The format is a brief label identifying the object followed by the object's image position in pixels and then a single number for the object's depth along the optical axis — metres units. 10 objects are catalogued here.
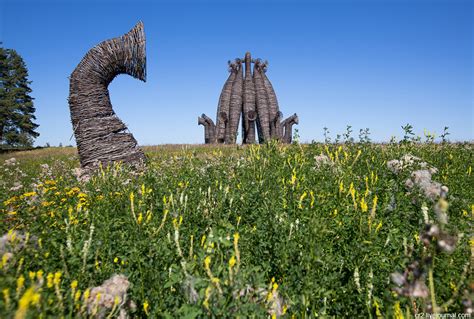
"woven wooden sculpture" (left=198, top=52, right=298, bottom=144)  22.67
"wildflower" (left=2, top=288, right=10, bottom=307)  1.92
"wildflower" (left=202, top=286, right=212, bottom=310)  2.37
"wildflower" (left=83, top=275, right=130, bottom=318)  2.63
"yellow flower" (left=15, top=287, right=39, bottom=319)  1.59
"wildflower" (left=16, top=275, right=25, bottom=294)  1.99
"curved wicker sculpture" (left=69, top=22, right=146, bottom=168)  10.25
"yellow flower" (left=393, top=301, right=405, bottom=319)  2.60
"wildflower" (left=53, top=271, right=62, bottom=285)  2.28
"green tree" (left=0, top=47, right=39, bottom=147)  39.88
